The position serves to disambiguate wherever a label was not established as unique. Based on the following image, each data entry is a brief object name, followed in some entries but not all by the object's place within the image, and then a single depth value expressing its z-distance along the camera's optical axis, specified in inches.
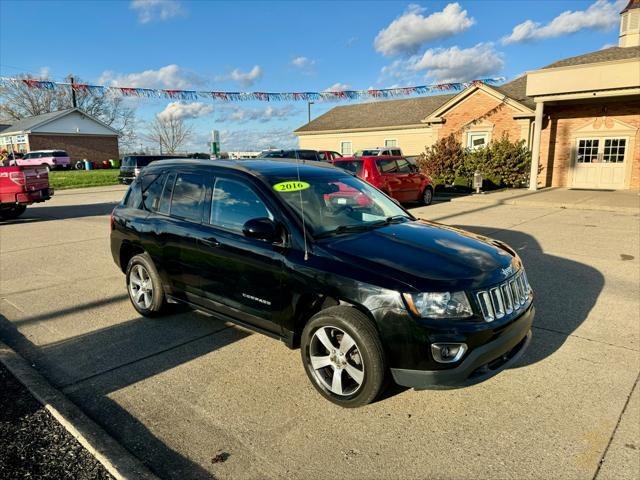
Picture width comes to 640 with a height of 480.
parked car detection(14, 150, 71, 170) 1728.6
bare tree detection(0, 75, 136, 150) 2556.6
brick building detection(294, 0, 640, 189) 673.6
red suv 560.1
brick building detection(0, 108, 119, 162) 1943.9
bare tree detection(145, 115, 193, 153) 2778.1
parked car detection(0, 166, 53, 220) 494.3
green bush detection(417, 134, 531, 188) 791.7
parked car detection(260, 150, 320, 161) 772.6
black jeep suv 117.2
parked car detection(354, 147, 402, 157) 1038.4
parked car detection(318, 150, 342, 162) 831.1
